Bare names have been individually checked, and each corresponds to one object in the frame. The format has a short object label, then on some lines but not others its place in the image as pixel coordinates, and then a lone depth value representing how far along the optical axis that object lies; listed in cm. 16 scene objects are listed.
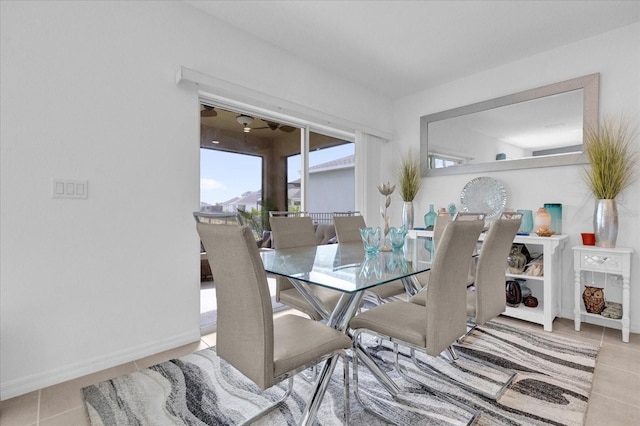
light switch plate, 191
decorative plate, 340
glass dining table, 139
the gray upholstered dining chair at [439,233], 207
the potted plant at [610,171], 257
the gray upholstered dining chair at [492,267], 167
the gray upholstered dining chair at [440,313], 133
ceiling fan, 304
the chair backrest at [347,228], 282
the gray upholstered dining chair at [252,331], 110
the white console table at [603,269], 244
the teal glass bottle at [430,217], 384
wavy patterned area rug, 154
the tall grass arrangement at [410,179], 407
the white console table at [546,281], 268
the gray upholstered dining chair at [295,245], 194
